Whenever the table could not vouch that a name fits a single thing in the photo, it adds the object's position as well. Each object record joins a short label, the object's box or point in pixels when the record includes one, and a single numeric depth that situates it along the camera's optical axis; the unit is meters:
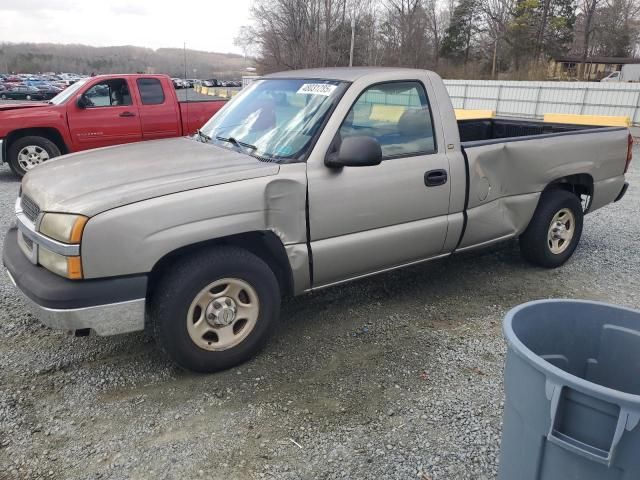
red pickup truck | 8.61
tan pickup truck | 2.73
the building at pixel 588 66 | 35.54
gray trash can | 1.45
